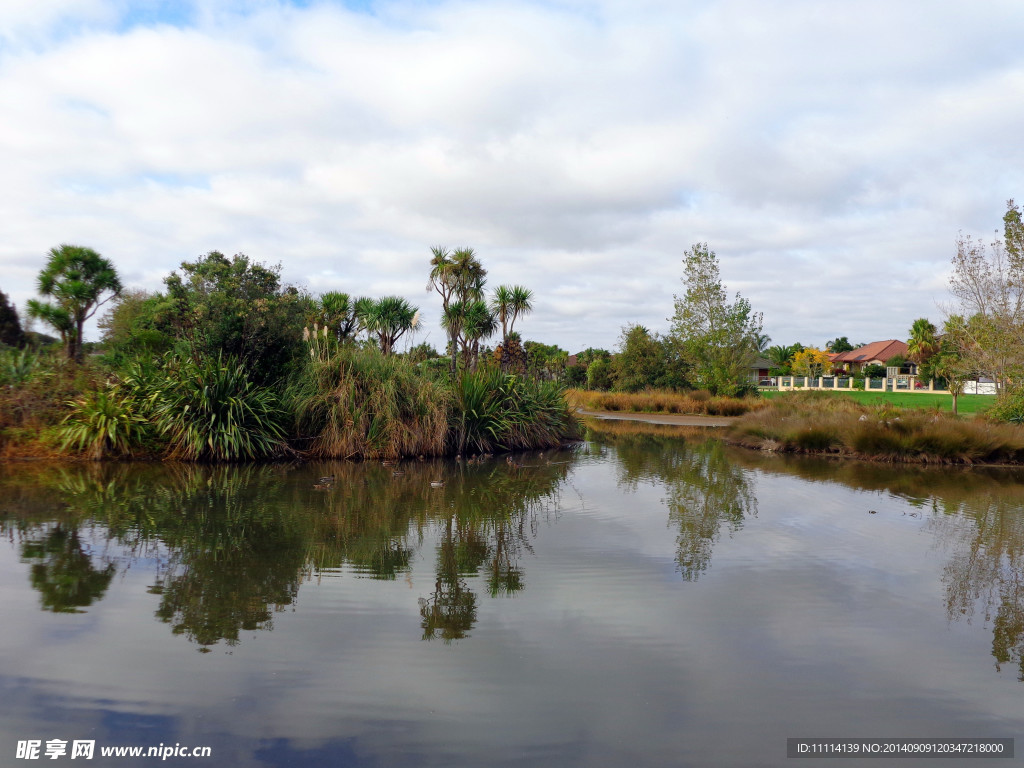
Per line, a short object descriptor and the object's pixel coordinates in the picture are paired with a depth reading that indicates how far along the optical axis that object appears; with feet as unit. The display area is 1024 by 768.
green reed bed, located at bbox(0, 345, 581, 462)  41.91
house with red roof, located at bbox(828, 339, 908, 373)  256.11
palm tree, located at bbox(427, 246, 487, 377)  98.17
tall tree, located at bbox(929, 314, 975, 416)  80.23
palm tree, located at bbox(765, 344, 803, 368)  298.97
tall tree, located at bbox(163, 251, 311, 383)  46.14
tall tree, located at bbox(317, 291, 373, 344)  81.33
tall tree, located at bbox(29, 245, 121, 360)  63.00
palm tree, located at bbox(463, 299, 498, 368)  99.96
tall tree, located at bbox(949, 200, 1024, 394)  69.97
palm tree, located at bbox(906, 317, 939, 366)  211.61
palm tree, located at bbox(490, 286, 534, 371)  100.68
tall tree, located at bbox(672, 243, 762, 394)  109.40
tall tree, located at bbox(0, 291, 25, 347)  87.37
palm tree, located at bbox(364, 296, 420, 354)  85.40
